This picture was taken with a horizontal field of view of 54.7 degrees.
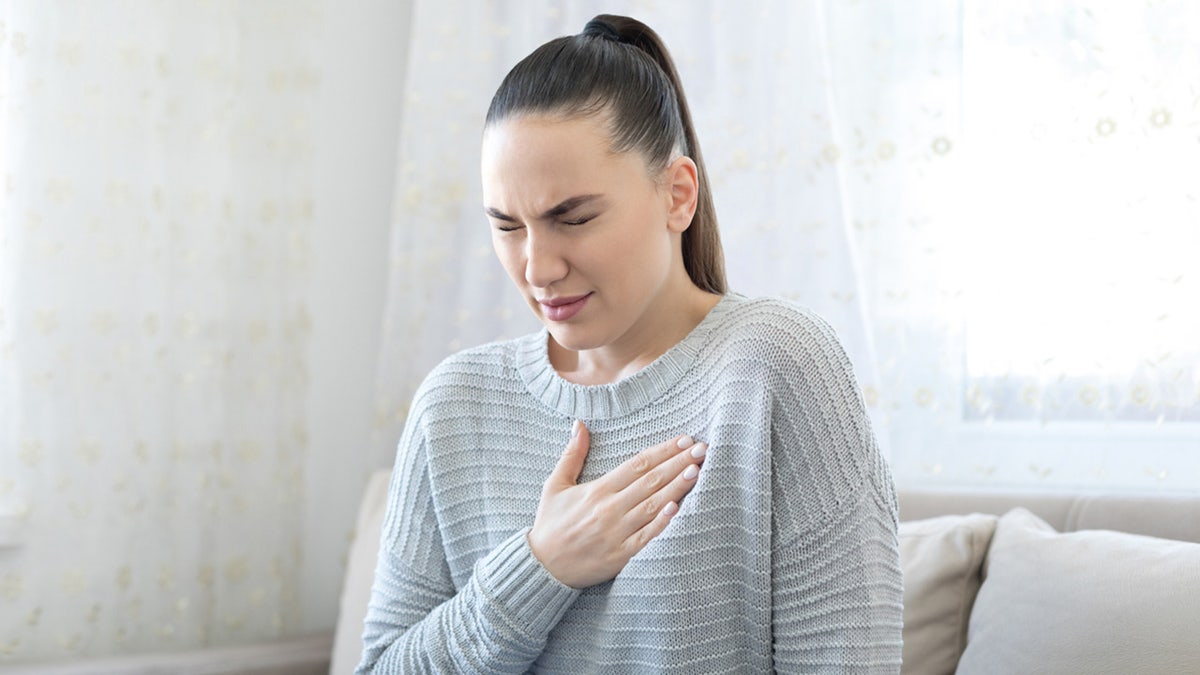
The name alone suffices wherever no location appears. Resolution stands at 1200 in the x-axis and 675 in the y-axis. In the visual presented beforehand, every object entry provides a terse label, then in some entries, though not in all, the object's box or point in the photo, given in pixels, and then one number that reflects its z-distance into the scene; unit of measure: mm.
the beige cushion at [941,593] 1472
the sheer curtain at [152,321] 2035
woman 1175
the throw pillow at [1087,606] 1231
